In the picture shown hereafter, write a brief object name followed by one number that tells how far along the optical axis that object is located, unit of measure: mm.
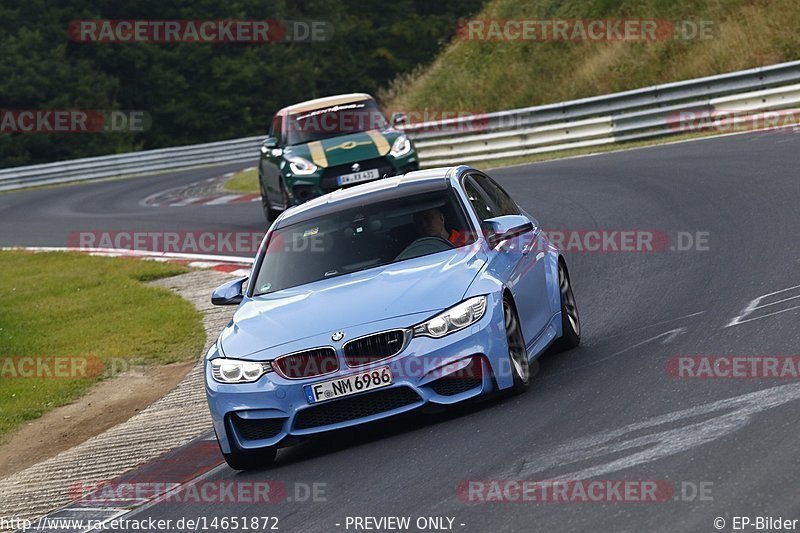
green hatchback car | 38281
